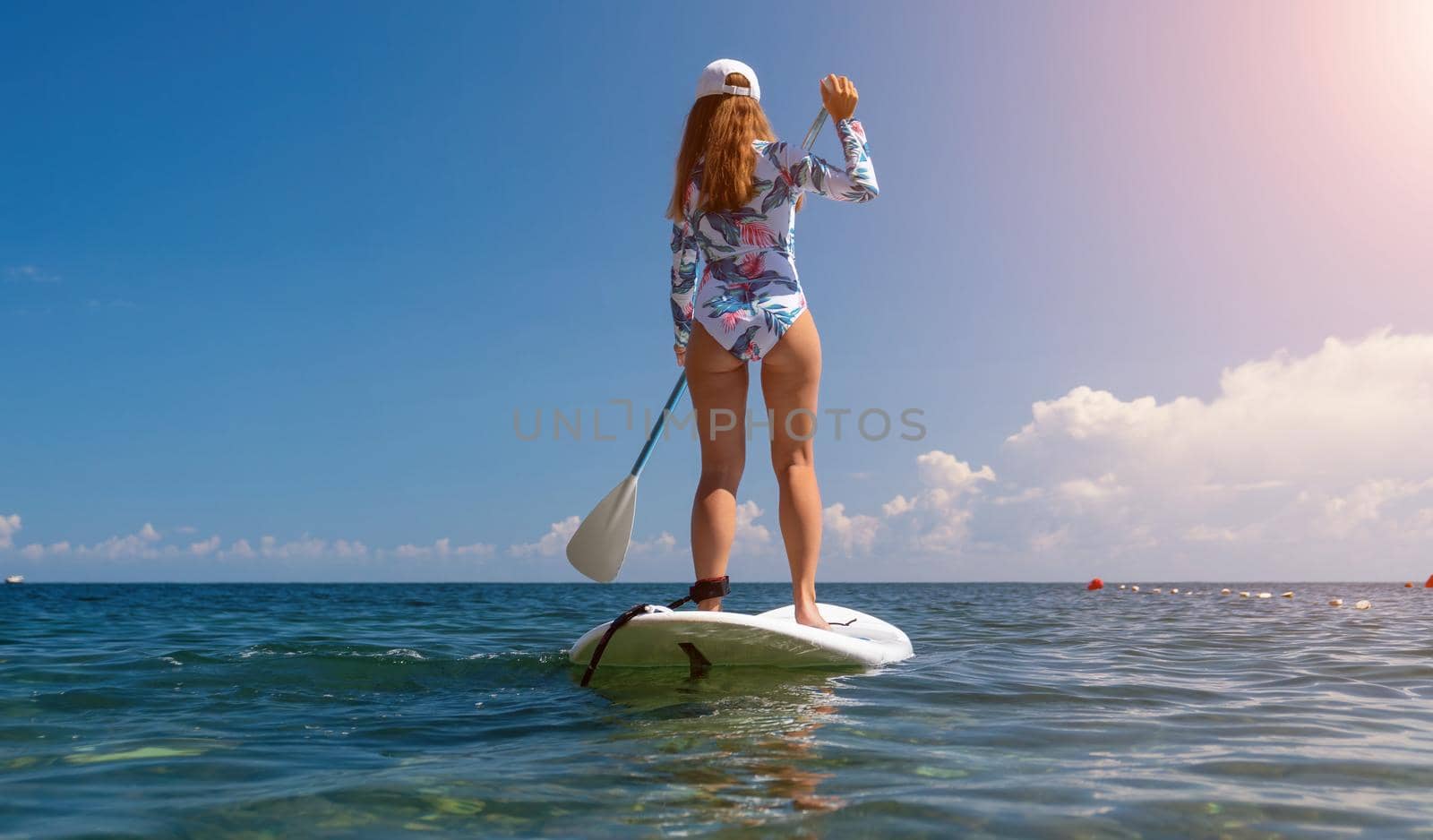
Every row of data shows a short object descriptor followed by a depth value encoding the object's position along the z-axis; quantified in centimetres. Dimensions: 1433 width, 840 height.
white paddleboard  362
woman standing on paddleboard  380
